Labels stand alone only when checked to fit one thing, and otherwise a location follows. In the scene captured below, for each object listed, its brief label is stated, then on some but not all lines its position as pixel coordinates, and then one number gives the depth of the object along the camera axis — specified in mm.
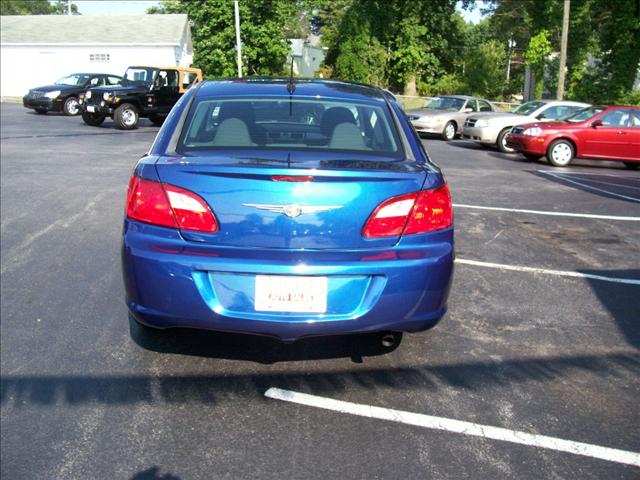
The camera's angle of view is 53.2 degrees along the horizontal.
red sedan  14406
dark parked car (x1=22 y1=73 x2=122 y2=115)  25172
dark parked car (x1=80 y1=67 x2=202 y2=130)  20203
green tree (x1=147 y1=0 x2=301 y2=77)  37719
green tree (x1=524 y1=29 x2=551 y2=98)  30188
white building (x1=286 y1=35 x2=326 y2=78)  57312
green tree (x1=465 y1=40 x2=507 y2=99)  41531
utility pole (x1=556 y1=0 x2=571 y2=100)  25531
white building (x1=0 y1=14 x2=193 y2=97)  38844
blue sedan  3174
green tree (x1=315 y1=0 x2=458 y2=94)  39281
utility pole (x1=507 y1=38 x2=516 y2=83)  61275
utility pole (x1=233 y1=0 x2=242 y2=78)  33625
